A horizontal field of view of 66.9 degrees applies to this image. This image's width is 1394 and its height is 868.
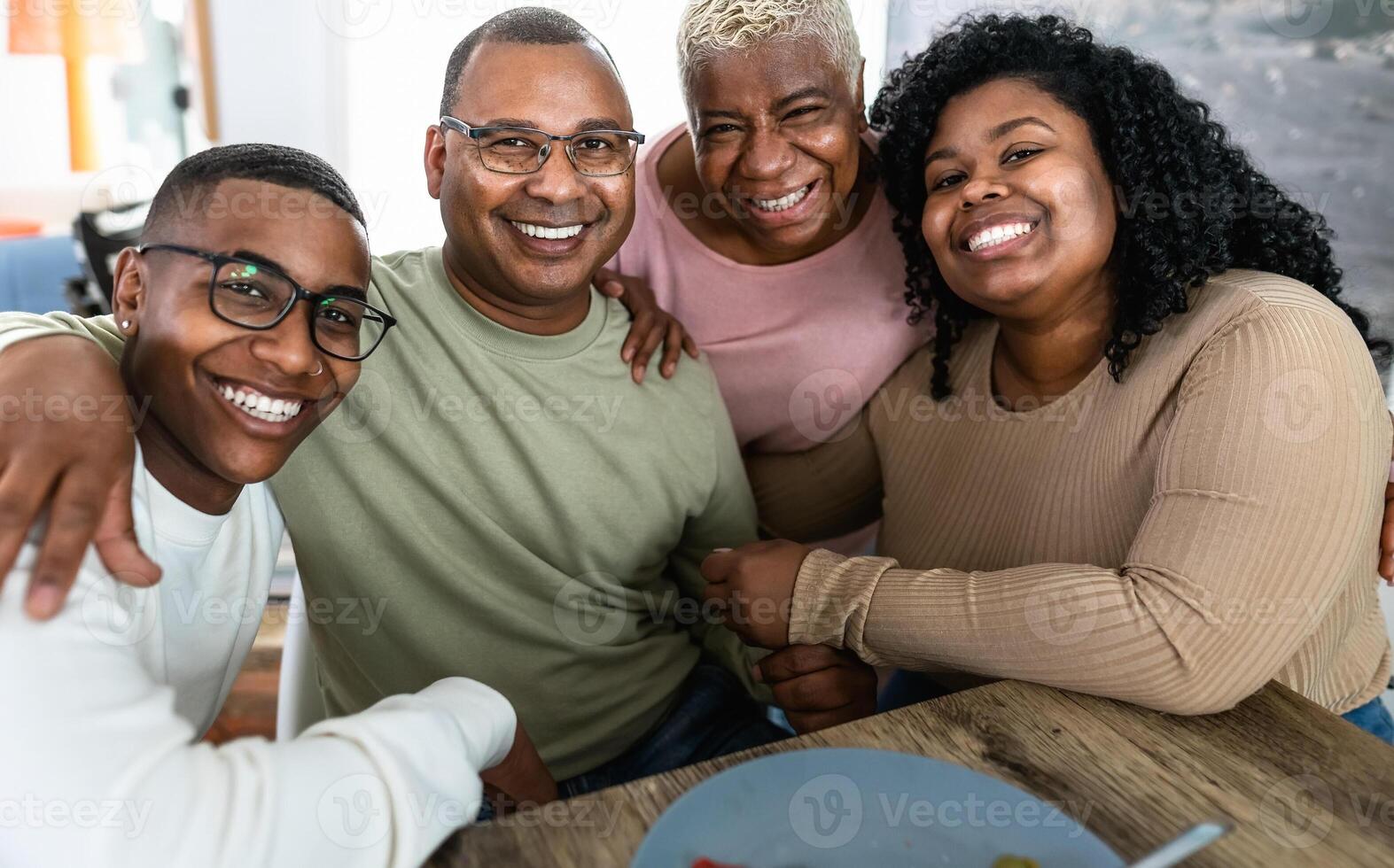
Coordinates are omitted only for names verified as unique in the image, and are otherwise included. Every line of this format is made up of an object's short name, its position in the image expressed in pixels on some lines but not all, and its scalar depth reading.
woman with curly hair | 1.13
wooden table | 0.82
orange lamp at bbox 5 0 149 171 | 3.91
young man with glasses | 0.75
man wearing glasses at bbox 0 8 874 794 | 1.42
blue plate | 0.81
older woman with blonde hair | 1.64
